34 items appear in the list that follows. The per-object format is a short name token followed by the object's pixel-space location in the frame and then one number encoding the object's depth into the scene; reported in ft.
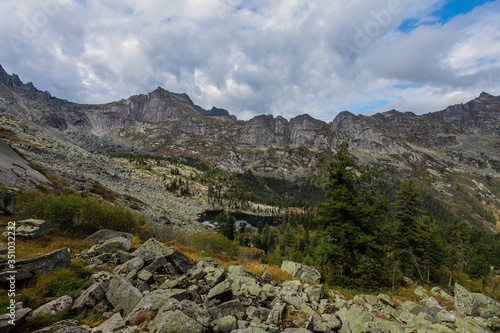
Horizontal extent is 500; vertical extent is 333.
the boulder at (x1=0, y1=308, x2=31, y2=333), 16.37
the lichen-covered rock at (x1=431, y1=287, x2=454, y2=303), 58.48
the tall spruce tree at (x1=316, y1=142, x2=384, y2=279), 52.31
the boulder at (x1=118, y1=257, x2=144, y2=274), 32.30
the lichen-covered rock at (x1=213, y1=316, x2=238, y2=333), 20.17
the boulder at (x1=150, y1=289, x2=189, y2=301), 24.52
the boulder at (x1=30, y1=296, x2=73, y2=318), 19.11
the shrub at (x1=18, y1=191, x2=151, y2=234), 57.54
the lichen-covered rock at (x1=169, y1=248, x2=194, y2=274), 38.06
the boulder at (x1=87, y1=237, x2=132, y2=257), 37.53
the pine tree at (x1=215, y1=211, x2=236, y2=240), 179.53
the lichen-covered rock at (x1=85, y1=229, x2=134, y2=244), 49.31
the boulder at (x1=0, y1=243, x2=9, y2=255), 27.14
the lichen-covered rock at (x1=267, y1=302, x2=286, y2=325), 24.49
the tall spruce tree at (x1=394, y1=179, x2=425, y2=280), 83.20
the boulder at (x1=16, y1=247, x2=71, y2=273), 24.99
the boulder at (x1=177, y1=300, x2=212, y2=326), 19.60
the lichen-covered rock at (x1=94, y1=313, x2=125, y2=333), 17.76
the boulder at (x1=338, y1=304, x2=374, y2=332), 26.50
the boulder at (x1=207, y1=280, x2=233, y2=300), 28.30
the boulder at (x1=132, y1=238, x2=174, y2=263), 36.36
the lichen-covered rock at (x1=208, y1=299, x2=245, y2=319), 24.79
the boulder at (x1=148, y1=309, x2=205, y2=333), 16.84
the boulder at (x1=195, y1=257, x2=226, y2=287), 32.94
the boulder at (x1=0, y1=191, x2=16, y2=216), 53.42
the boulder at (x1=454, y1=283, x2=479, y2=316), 42.06
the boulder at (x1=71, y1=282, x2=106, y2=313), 21.74
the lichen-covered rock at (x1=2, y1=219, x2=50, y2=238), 39.24
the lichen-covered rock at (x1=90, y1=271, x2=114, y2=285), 26.25
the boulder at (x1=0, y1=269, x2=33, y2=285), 22.16
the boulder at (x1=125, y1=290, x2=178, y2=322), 20.73
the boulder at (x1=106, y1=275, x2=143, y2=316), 23.33
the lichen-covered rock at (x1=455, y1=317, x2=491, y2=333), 29.85
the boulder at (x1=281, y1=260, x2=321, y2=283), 48.28
